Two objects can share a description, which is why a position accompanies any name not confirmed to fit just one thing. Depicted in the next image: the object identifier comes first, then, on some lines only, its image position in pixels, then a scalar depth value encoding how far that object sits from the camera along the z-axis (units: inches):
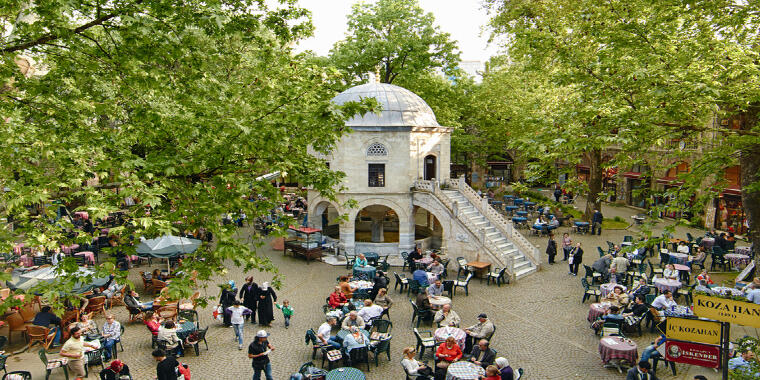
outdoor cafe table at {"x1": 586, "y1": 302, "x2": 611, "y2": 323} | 605.9
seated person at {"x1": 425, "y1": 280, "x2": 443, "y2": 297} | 675.4
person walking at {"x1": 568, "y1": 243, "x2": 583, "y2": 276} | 868.0
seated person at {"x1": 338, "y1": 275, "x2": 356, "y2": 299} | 666.8
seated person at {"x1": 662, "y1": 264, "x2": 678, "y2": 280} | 706.8
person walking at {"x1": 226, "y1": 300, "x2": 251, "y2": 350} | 562.9
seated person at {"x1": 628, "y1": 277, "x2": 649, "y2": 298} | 647.0
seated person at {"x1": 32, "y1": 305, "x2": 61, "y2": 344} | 562.9
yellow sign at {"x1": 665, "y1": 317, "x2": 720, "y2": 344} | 392.8
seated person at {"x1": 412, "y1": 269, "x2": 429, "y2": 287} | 737.0
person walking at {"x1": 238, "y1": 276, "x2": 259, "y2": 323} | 639.8
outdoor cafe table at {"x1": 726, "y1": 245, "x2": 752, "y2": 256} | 889.1
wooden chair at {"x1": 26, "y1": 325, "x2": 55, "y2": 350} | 552.4
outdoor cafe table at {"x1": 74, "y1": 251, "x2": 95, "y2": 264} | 859.4
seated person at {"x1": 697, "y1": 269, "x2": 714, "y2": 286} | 676.1
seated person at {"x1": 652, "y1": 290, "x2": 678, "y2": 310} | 580.4
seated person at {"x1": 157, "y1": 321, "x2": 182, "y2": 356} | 519.5
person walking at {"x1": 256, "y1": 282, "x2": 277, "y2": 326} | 631.2
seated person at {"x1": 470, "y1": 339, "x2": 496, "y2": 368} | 450.6
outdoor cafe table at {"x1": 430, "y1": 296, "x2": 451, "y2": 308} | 638.9
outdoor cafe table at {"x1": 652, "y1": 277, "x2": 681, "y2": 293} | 684.1
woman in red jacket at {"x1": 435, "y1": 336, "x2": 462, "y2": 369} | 480.1
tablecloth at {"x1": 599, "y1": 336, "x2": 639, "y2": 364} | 491.2
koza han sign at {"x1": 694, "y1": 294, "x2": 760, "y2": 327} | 345.1
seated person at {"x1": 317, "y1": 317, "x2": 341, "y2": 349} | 515.5
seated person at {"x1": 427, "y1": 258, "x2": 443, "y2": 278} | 791.6
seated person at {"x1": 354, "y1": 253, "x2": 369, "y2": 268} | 813.1
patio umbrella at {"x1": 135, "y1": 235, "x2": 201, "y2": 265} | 748.6
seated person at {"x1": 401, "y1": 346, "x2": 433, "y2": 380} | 450.9
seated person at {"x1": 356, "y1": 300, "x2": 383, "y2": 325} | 582.2
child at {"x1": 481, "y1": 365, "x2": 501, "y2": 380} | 402.3
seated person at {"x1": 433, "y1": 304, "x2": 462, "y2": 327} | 553.6
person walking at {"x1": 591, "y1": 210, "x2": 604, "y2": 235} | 1208.8
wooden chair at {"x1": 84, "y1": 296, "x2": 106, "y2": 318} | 638.5
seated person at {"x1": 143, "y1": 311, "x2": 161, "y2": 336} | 555.2
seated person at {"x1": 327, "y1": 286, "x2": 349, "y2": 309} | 633.0
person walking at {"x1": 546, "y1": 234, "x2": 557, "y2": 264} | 942.4
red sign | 449.7
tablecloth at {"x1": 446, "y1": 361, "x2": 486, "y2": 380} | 435.8
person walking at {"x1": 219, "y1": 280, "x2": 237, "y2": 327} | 627.4
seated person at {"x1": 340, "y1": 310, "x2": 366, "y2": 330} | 539.8
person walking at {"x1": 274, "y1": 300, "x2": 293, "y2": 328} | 620.6
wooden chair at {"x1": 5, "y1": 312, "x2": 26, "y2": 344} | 580.4
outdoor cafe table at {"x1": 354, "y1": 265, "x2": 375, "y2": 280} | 790.5
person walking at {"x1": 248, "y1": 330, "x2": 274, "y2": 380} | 460.4
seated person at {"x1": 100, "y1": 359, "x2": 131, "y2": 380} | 430.6
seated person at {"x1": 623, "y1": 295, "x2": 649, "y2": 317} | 587.2
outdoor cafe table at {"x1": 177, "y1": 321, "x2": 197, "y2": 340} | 552.4
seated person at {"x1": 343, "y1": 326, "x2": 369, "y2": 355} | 506.3
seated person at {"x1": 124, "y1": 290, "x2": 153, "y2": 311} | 631.8
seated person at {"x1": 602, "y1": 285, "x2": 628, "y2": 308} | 614.2
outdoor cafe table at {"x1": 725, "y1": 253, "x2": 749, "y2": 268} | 845.8
